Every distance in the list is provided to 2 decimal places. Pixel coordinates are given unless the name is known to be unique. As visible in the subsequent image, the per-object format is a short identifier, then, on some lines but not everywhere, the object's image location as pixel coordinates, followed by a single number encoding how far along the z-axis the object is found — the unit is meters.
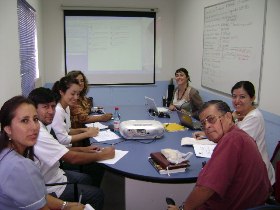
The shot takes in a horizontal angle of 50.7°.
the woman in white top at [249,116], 2.23
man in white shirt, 1.88
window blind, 3.12
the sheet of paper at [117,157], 2.05
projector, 2.46
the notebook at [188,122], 2.86
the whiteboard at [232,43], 3.13
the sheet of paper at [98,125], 2.96
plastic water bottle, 2.80
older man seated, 1.39
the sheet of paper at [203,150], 2.15
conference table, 1.81
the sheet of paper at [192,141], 2.37
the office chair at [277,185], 1.94
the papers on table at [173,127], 2.86
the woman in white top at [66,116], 2.52
